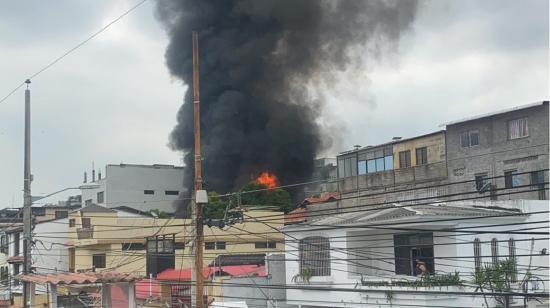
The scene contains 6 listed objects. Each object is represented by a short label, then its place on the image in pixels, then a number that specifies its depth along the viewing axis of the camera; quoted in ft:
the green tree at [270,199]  182.39
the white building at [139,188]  238.27
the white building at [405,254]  83.82
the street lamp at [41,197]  80.15
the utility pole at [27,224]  77.25
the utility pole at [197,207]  59.52
